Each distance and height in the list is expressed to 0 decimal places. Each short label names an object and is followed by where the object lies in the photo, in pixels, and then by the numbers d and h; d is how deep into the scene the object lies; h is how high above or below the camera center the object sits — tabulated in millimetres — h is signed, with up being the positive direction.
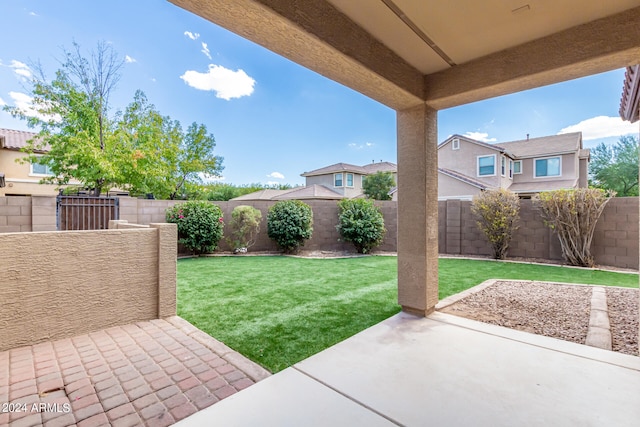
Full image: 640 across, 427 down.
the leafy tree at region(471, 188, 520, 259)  7988 +6
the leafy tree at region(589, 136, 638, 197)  20984 +3759
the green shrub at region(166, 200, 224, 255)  8633 -245
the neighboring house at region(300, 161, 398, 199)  23938 +3244
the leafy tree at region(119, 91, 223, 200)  12414 +3665
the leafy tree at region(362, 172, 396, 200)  22844 +2500
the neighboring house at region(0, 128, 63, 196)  16656 +2527
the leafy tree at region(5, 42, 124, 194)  11143 +4085
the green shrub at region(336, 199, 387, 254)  9242 -286
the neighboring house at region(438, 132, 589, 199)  16297 +2979
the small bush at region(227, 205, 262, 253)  9312 -293
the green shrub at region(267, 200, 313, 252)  9281 -256
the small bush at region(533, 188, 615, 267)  6914 -15
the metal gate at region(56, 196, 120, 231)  7961 +100
